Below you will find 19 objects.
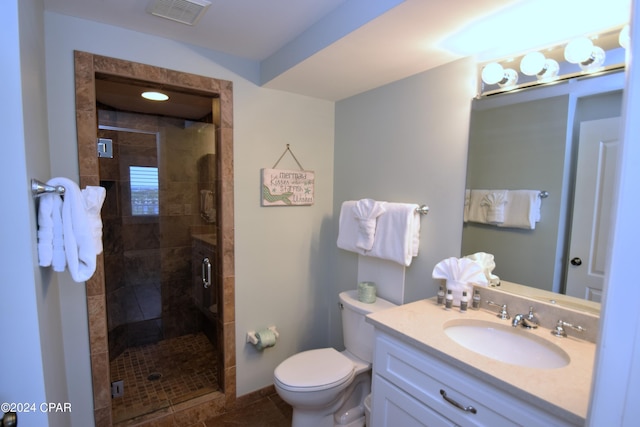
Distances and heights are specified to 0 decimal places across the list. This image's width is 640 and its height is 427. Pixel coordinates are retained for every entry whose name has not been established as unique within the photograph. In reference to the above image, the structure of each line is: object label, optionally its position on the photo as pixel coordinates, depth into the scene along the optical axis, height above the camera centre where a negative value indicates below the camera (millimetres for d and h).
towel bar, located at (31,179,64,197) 972 -19
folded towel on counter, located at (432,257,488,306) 1573 -421
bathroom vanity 948 -638
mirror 1336 +151
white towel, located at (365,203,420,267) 1852 -260
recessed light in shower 2350 +685
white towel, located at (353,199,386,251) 2008 -188
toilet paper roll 2215 -1065
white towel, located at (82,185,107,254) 1228 -90
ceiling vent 1462 +848
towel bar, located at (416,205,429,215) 1874 -108
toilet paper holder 2223 -1060
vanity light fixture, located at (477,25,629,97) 1229 +561
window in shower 2787 -44
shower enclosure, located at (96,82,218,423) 2574 -576
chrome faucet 1393 -570
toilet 1718 -1061
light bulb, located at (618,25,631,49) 1169 +594
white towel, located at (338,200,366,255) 2174 -277
